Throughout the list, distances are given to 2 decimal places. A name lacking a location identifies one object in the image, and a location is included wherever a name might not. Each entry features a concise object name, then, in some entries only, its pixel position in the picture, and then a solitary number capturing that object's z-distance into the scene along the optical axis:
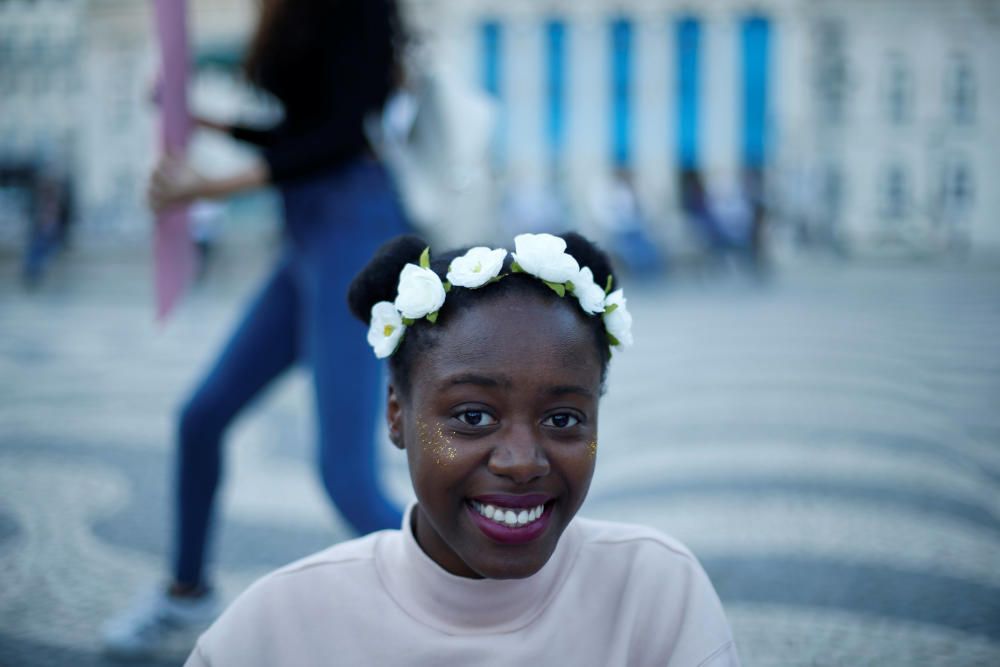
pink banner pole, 2.31
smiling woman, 1.30
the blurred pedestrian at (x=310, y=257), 2.12
